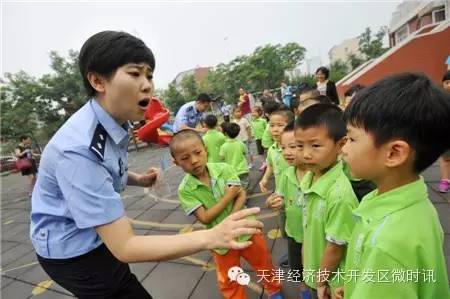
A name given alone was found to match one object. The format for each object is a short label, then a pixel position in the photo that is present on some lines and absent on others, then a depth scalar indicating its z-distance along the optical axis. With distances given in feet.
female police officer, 4.05
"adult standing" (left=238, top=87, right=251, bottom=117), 36.88
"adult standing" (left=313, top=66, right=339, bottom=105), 18.37
